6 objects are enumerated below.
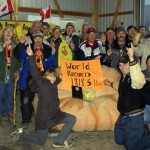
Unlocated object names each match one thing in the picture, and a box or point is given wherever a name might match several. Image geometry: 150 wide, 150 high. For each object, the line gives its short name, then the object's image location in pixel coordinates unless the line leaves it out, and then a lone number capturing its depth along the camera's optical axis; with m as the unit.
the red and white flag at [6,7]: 8.12
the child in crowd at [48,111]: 4.31
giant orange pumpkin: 4.90
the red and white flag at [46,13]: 9.90
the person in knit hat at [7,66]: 5.54
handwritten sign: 5.28
